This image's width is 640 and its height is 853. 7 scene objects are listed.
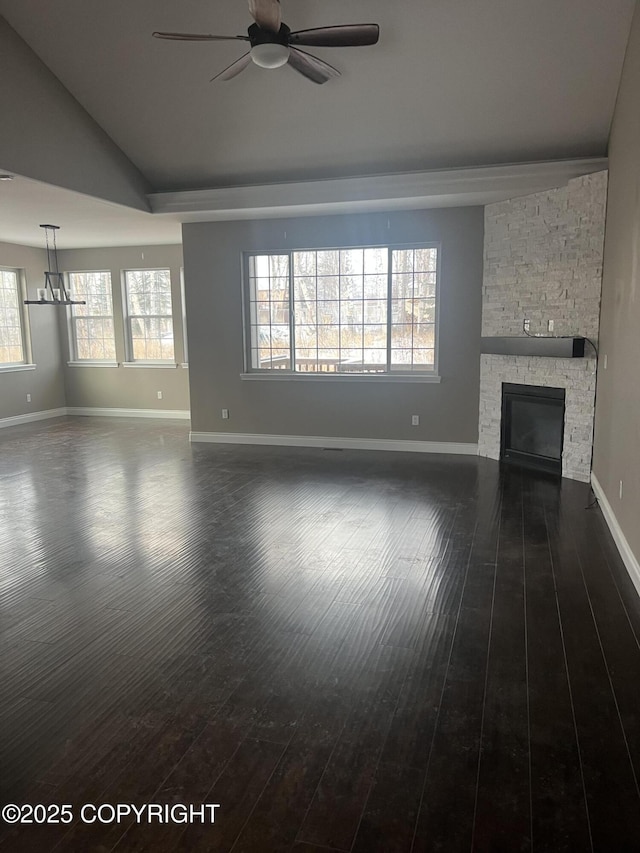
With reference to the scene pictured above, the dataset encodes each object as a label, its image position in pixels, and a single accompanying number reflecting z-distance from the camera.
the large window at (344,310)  7.05
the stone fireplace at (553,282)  5.54
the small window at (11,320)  9.48
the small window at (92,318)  10.12
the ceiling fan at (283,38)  3.51
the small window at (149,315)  9.72
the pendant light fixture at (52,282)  8.12
